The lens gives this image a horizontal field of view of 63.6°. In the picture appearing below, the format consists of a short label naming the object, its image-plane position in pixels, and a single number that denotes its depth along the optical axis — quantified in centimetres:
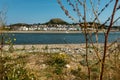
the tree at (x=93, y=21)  67
